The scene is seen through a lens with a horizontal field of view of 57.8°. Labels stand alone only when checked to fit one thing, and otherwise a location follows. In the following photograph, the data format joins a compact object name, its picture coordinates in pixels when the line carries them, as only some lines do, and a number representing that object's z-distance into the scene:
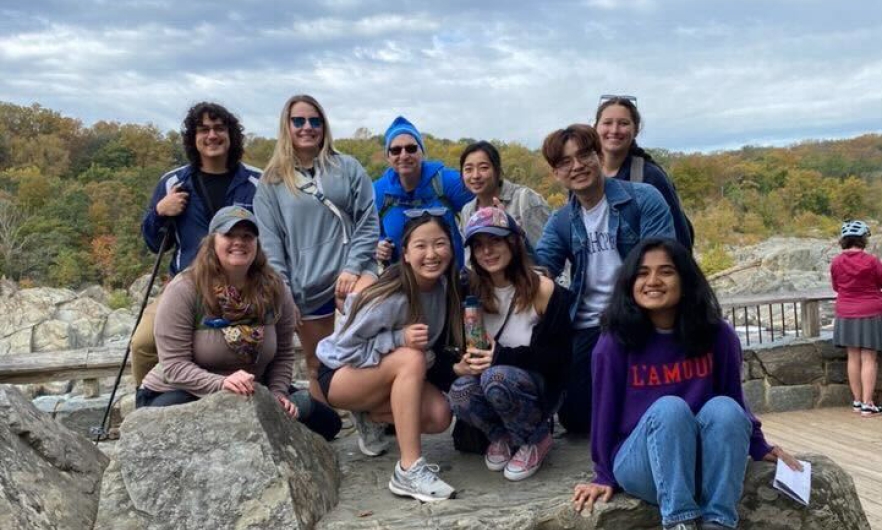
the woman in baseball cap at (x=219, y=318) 2.65
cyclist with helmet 5.78
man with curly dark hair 3.18
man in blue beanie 3.46
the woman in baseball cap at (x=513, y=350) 2.63
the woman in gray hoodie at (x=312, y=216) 3.15
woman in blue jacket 3.08
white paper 2.35
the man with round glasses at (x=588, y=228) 2.79
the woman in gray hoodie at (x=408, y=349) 2.61
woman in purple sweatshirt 2.34
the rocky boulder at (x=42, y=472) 2.37
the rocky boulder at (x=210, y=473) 2.34
